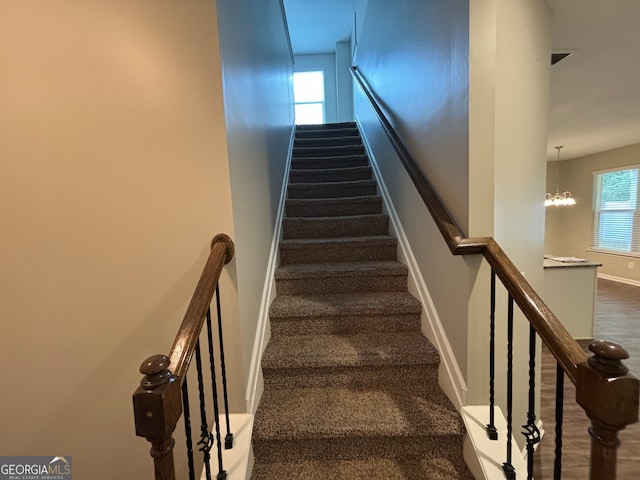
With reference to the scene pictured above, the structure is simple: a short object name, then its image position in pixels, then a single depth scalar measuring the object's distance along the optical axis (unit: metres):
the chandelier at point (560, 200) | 5.08
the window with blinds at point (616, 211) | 5.34
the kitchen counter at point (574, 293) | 3.19
